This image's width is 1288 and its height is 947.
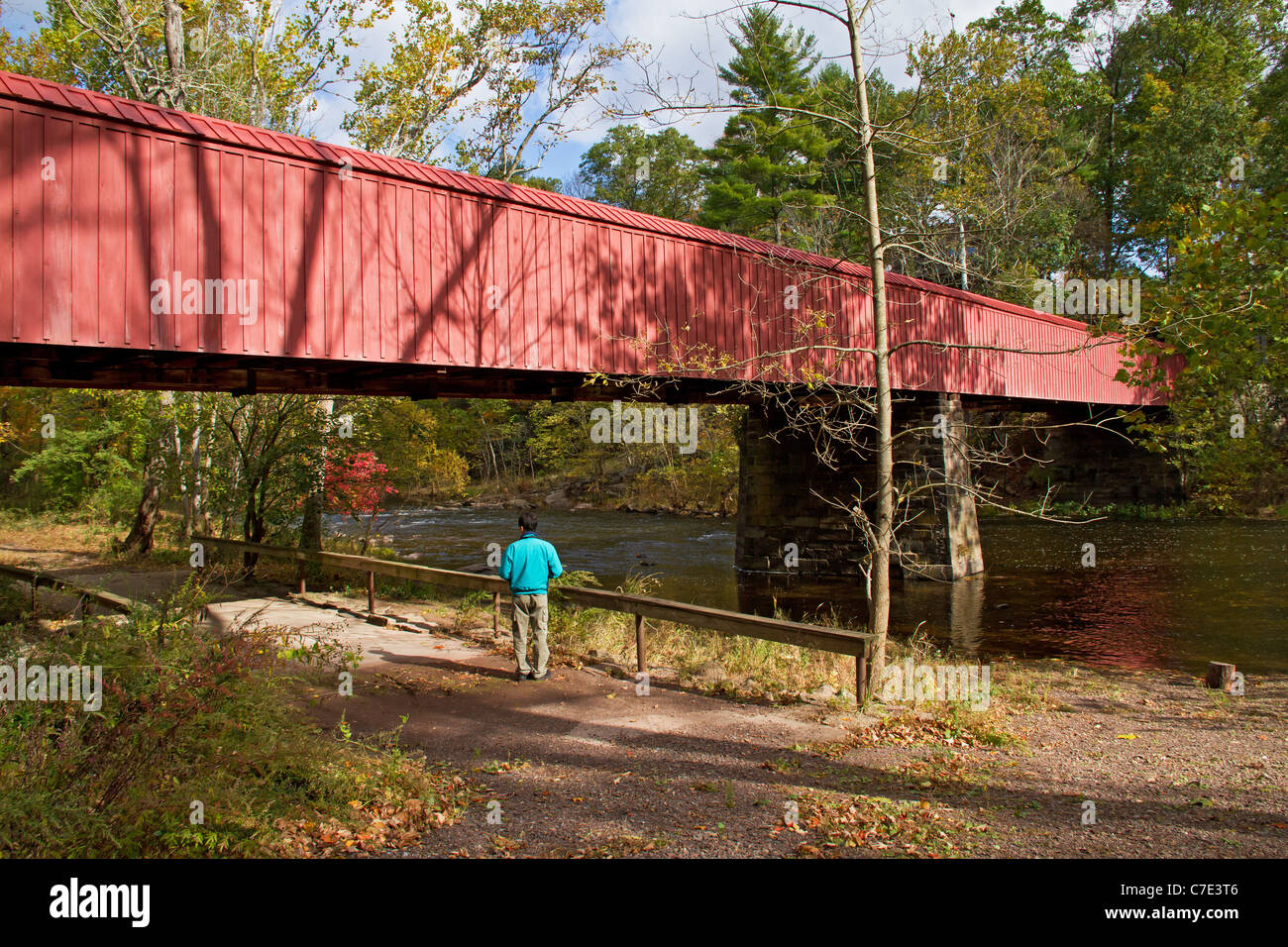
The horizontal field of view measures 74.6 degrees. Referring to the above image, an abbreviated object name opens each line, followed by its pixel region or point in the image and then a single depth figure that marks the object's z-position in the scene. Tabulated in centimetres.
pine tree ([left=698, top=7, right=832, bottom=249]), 3150
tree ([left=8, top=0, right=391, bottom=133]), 1460
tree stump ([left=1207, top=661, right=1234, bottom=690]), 805
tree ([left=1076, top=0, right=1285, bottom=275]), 2983
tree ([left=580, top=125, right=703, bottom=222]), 4259
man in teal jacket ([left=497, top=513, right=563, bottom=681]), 667
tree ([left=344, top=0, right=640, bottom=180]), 1616
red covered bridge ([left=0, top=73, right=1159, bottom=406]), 665
